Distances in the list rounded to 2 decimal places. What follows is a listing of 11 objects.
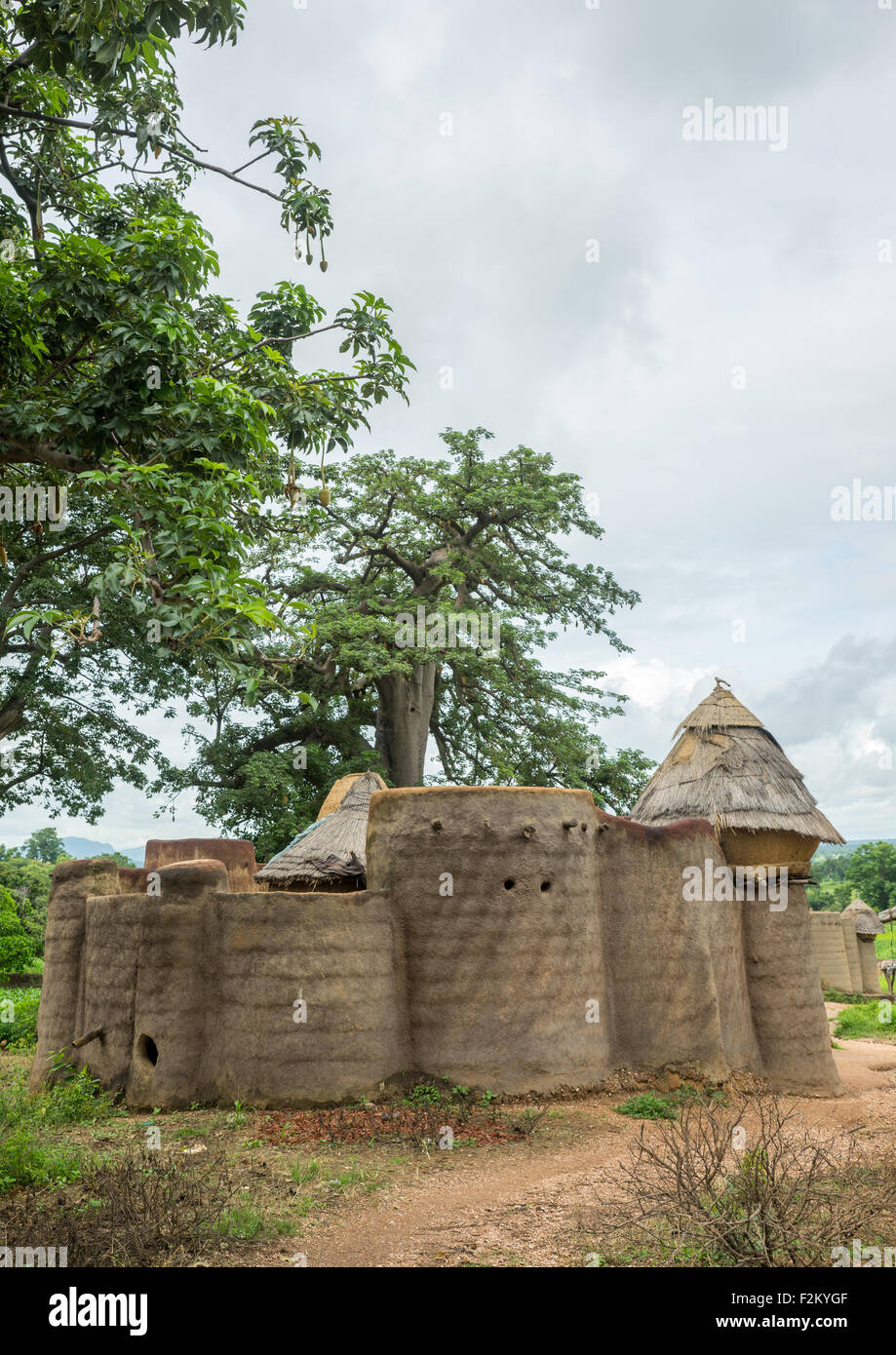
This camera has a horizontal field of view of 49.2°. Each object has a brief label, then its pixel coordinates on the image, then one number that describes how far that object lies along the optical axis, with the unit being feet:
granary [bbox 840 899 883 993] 89.71
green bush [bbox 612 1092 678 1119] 26.99
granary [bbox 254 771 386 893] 43.39
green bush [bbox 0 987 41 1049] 42.29
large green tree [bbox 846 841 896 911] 167.02
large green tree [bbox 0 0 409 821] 18.29
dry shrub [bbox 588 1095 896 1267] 14.48
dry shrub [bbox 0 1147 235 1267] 15.49
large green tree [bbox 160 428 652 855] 68.03
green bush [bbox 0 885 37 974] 57.06
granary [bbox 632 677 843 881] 33.94
